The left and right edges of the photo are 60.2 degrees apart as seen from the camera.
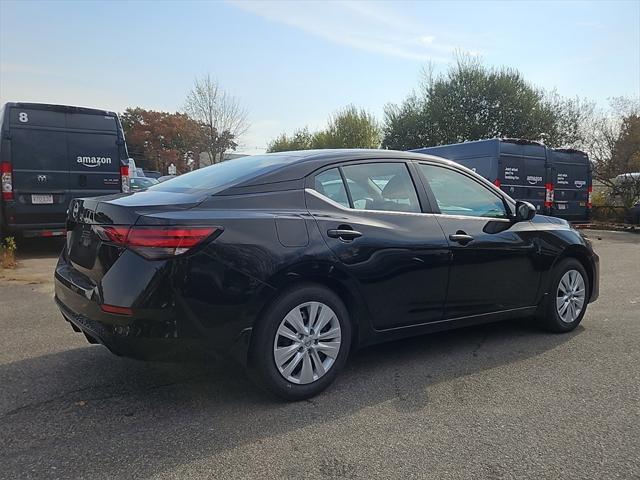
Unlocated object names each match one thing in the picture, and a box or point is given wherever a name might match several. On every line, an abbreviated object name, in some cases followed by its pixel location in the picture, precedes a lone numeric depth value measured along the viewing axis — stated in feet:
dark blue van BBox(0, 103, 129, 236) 29.55
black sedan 10.20
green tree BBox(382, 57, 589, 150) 87.45
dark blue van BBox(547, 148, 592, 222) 45.68
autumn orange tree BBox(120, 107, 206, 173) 183.32
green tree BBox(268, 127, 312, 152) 144.97
